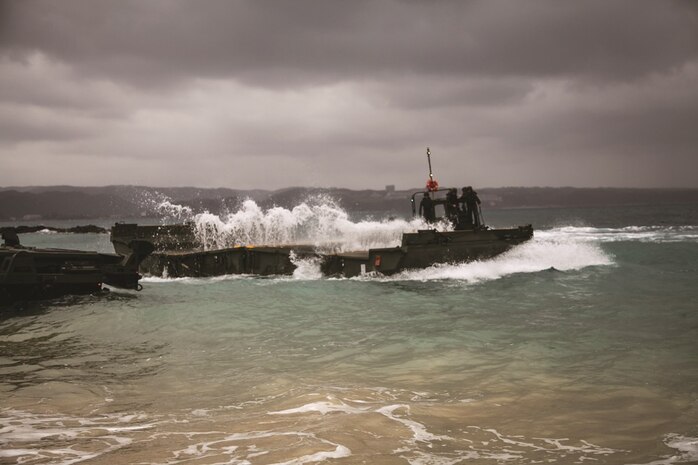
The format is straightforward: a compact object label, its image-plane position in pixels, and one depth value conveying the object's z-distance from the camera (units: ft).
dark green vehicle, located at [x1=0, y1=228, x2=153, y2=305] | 52.19
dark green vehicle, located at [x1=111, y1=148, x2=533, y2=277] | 72.23
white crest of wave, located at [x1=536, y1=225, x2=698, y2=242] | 160.15
